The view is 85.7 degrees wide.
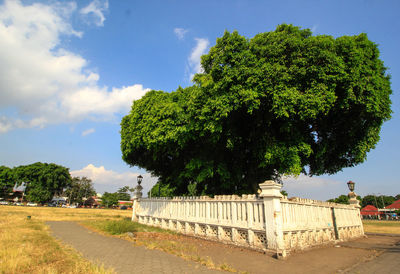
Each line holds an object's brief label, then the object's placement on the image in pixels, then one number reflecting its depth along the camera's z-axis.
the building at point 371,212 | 54.28
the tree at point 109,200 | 83.94
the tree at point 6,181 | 59.48
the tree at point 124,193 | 98.44
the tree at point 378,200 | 82.12
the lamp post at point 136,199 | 18.46
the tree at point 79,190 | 82.19
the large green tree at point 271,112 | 10.17
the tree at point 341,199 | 77.50
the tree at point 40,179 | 61.12
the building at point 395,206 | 58.57
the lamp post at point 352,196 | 14.98
